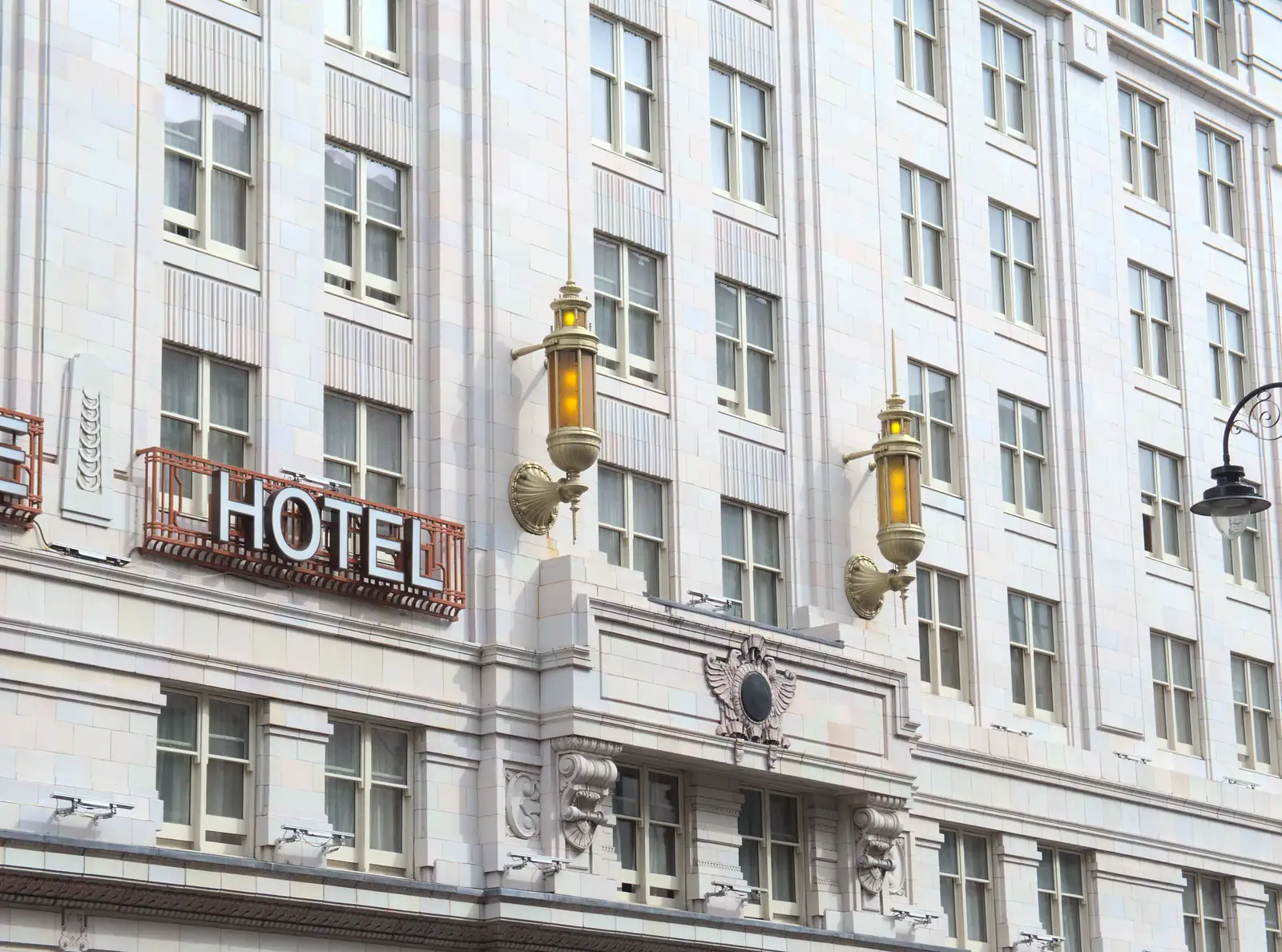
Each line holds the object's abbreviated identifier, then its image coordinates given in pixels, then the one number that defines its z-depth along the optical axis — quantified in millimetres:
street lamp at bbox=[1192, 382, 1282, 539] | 32094
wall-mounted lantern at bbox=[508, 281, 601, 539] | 37625
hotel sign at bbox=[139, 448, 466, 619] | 33125
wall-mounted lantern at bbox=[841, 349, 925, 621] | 43625
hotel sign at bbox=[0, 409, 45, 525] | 30922
